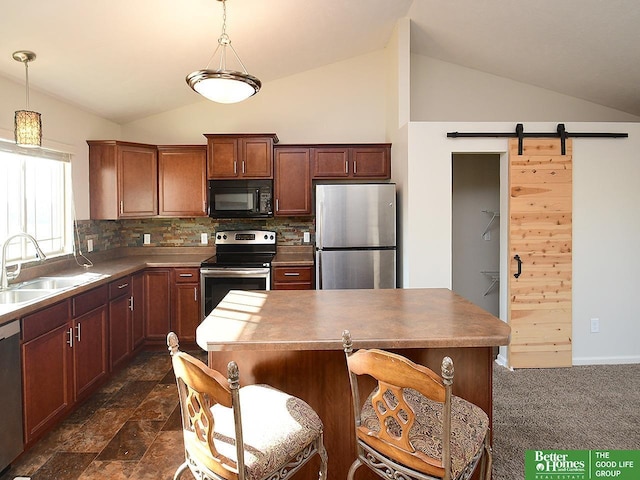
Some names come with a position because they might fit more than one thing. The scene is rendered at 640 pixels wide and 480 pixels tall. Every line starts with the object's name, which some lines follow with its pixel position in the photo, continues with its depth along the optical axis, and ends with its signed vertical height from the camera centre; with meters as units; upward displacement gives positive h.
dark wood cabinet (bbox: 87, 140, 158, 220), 4.08 +0.54
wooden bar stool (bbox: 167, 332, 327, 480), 1.23 -0.68
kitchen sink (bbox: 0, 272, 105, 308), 2.74 -0.38
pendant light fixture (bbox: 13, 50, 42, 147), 2.61 +0.67
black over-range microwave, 4.41 +0.35
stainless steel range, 4.10 -0.45
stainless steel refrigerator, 3.94 -0.03
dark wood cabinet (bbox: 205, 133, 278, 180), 4.39 +0.83
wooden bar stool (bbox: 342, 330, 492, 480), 1.22 -0.68
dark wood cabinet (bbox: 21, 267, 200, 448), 2.45 -0.77
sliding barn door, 3.69 -0.20
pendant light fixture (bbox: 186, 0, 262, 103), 2.16 +0.80
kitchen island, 1.67 -0.45
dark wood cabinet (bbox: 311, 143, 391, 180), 4.48 +0.76
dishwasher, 2.16 -0.86
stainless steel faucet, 2.75 -0.15
